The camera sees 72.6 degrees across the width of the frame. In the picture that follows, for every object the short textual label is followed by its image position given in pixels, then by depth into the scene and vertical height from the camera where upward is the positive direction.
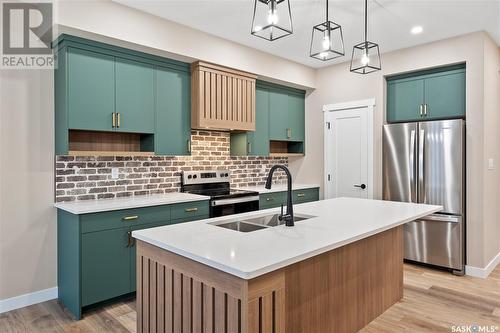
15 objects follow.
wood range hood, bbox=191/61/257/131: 3.94 +0.81
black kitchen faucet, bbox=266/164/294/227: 2.20 -0.31
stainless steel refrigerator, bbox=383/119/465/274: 3.91 -0.22
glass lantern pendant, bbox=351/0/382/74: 4.57 +1.48
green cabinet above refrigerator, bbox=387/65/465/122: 4.07 +0.87
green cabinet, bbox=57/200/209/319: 2.88 -0.79
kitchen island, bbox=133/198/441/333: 1.52 -0.60
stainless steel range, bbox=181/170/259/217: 3.89 -0.34
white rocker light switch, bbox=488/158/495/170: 4.00 -0.01
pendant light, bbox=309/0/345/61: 2.48 +1.50
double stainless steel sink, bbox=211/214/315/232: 2.41 -0.43
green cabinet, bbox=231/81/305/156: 4.73 +0.60
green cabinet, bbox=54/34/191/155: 3.10 +0.65
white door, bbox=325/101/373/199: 4.77 +0.16
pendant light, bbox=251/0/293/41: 3.25 +1.50
